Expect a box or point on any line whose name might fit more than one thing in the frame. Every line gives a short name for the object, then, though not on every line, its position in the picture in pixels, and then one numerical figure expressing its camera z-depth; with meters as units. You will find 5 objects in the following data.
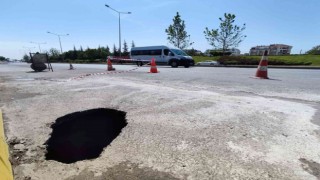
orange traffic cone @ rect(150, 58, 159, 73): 8.85
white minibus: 14.54
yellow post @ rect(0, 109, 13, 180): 1.24
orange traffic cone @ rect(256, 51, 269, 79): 6.06
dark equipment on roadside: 11.24
